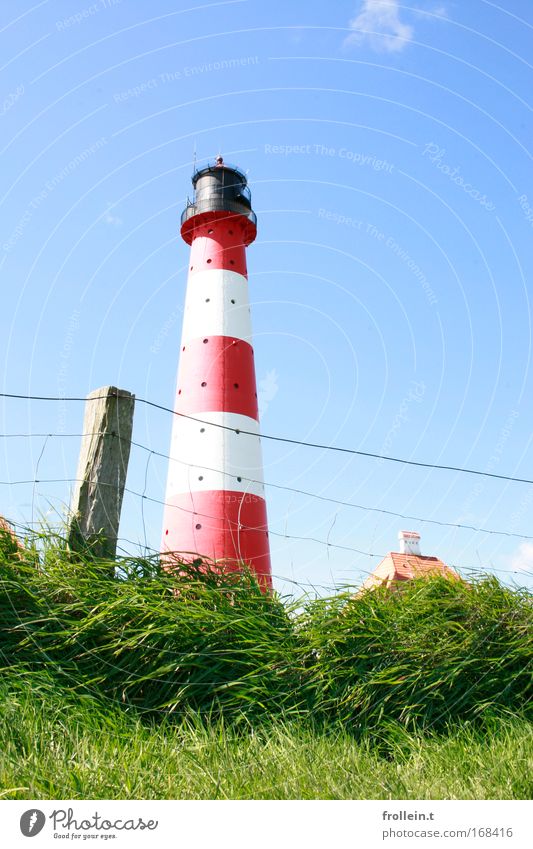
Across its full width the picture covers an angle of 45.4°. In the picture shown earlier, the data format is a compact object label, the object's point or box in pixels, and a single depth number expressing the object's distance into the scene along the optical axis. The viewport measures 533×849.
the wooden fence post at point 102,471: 5.73
